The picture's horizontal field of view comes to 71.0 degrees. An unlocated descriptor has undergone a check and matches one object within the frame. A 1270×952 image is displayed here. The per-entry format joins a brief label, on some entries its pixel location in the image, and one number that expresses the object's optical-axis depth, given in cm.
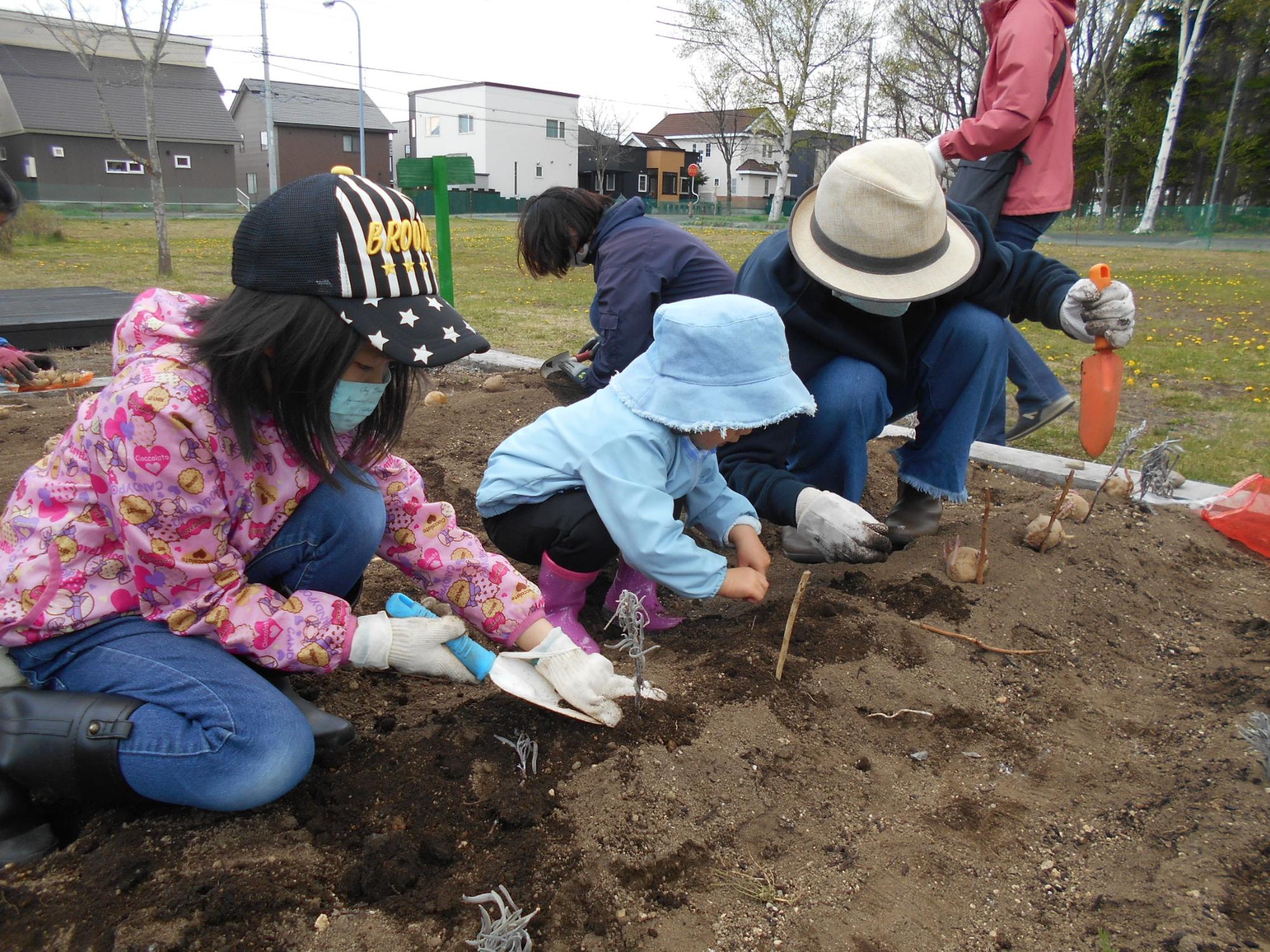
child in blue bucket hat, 184
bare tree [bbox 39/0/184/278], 1155
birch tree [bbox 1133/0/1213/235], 2147
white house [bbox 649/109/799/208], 4694
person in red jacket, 312
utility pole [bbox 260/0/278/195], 2081
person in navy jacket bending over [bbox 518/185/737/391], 332
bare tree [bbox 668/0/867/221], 2852
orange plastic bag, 273
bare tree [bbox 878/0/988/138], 2553
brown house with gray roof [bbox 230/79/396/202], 3638
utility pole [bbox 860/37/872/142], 2897
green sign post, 563
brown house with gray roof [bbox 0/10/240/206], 2966
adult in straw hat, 222
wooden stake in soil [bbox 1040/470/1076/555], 239
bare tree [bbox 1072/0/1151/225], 2466
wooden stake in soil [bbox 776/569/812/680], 177
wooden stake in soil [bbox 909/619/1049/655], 212
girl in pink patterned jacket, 136
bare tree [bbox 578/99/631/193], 4444
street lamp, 2420
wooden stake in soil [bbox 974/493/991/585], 228
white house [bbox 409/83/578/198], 4147
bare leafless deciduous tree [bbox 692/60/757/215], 3000
